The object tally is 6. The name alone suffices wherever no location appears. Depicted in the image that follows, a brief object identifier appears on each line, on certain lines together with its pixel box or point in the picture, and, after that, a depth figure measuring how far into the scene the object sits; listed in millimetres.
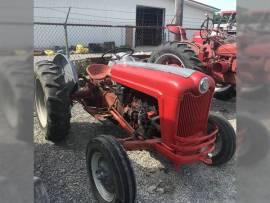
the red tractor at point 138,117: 1863
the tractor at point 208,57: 3446
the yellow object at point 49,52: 8254
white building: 10163
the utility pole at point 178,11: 6090
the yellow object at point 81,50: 9046
